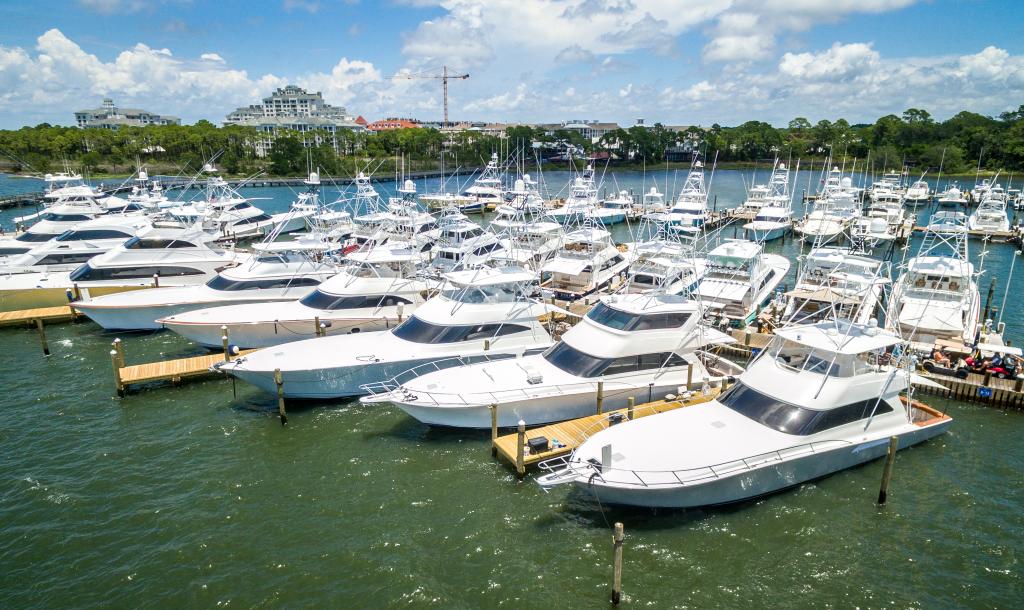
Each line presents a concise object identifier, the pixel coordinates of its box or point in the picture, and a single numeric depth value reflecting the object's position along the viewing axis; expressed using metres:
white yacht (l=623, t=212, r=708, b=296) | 27.30
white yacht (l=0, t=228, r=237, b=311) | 30.88
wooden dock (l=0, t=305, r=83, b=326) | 28.80
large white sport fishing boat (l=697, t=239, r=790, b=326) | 28.23
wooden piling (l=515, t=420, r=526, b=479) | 15.65
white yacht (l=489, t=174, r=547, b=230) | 43.34
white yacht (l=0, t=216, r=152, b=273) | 34.09
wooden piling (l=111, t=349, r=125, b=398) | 21.38
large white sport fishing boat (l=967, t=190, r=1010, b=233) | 55.62
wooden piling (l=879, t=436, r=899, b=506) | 14.83
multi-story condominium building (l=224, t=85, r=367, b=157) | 135.16
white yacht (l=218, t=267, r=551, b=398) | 20.17
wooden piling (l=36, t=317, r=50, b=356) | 25.50
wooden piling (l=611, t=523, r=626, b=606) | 11.69
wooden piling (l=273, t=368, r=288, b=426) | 19.23
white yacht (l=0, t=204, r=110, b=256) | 38.72
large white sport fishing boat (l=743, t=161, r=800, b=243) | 51.12
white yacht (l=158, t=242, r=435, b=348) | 24.59
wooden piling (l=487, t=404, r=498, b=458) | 16.98
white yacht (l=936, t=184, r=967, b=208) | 71.44
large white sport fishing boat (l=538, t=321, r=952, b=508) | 13.88
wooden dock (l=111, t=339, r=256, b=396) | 21.47
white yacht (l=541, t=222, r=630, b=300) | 32.91
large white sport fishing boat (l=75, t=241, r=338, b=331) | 27.62
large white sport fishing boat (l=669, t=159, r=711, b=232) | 52.53
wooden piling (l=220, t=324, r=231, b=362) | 21.92
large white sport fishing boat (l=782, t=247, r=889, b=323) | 27.69
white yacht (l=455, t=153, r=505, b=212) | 74.62
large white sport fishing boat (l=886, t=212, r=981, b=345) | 24.41
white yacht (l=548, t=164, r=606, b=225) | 54.47
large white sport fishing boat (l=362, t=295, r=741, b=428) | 18.02
